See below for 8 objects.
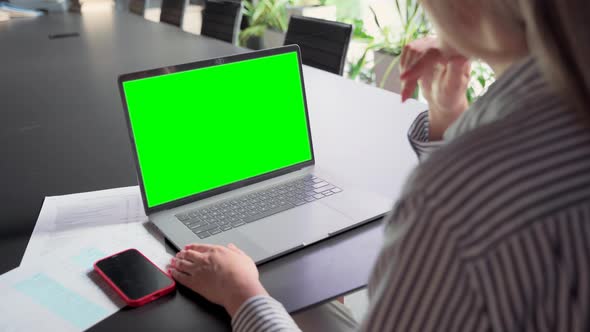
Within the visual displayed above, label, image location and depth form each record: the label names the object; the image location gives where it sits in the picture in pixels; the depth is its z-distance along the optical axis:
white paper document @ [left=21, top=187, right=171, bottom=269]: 1.01
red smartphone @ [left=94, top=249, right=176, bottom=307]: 0.88
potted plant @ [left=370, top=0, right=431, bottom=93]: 3.41
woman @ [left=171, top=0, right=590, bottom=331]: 0.46
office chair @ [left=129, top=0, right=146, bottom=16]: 4.39
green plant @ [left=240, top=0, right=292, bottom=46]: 4.42
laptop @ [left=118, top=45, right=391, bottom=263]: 1.05
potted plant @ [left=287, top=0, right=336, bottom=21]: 4.25
